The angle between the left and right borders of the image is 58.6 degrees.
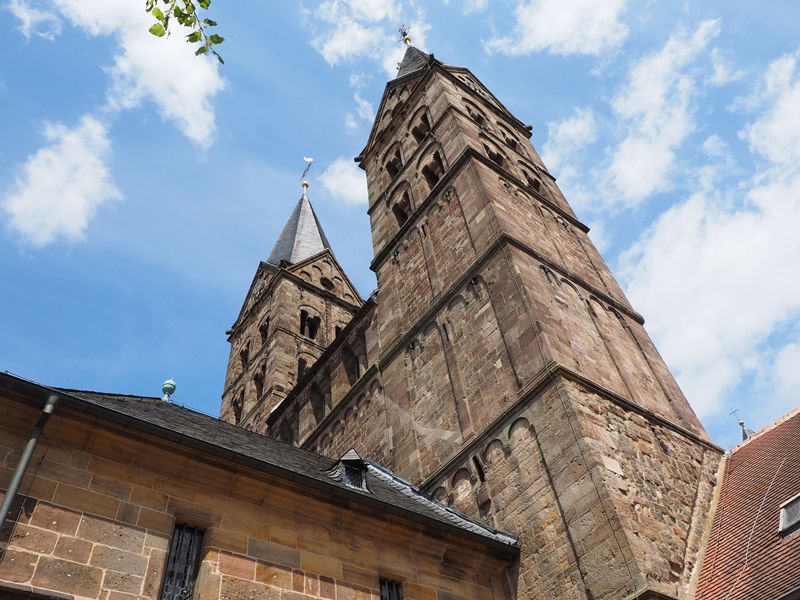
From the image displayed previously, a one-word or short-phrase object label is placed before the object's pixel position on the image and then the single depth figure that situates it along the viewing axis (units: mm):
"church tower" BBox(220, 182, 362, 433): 28312
